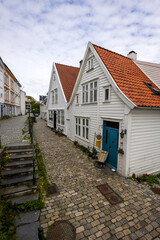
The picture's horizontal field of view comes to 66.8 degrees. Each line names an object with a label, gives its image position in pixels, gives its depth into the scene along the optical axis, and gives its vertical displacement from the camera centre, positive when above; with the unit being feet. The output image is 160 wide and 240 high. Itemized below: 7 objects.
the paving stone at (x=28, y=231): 10.36 -10.60
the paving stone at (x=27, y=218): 11.71 -10.56
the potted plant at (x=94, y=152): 28.00 -8.83
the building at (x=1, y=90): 79.16 +14.49
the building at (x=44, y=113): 112.59 -0.08
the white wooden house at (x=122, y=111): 19.71 +0.64
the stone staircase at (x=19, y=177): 14.65 -9.09
